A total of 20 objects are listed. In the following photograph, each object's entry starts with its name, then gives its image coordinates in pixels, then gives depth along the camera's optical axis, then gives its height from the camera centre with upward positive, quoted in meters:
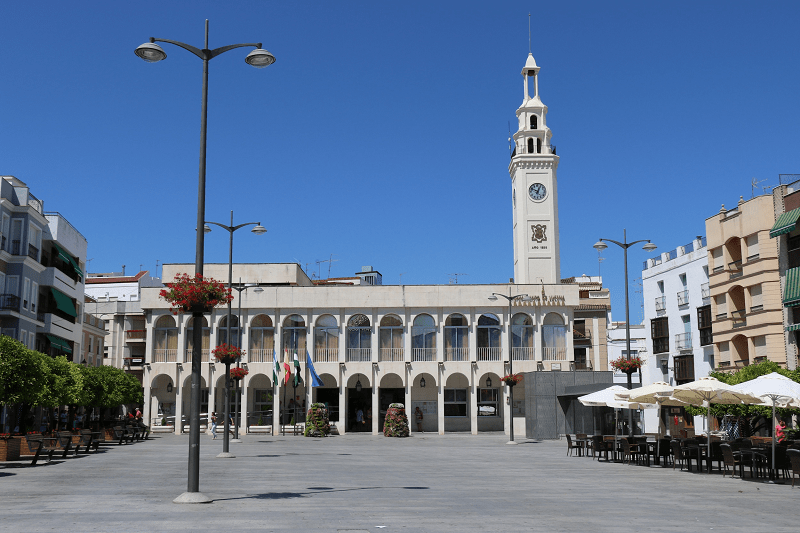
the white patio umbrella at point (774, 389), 21.20 -0.05
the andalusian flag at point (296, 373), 46.11 +0.76
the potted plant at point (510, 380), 42.56 +0.36
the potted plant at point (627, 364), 31.78 +0.89
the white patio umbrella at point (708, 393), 22.67 -0.17
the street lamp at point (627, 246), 30.58 +5.50
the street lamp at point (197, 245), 13.98 +2.47
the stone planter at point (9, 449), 24.20 -1.87
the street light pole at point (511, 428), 41.22 -2.06
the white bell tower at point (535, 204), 67.62 +15.28
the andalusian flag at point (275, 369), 50.41 +1.08
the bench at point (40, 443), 23.58 -1.71
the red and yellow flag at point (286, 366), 46.75 +1.19
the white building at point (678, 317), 57.00 +5.10
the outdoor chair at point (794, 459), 18.59 -1.63
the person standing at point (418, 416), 55.81 -1.98
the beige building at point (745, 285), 44.22 +5.80
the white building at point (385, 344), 54.69 +2.86
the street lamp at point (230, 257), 30.08 +4.73
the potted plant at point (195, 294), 14.88 +1.68
